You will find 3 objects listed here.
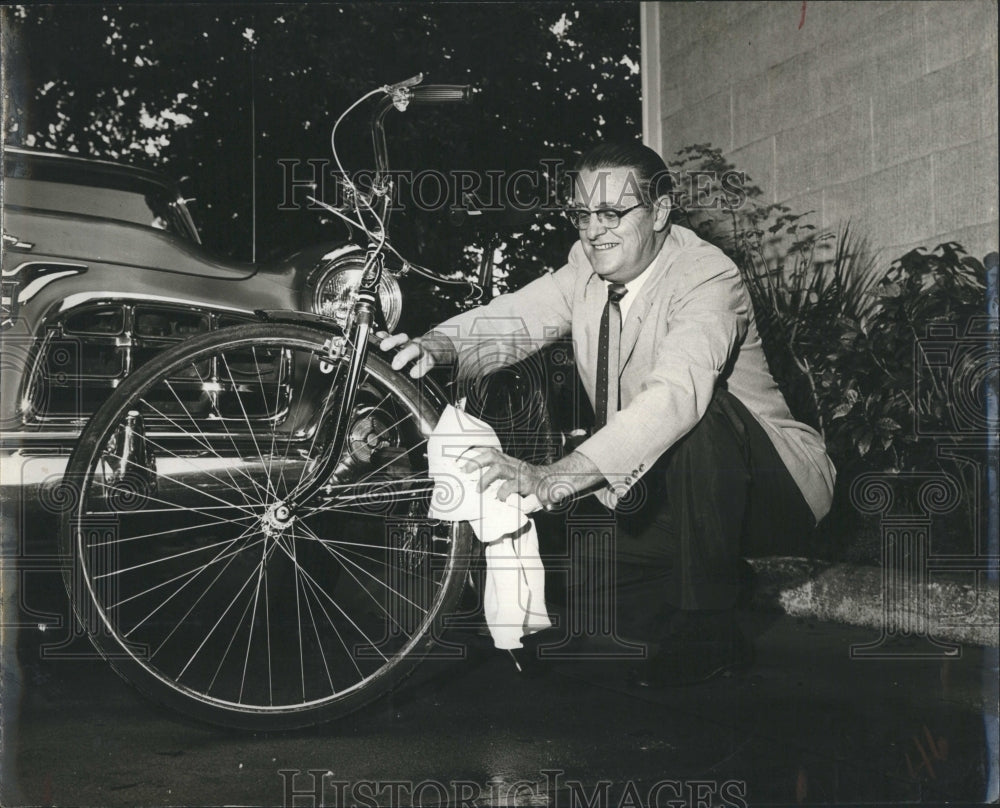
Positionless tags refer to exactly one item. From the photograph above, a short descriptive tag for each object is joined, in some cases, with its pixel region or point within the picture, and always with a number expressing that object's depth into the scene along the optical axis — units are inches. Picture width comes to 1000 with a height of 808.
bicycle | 76.9
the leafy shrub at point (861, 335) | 96.0
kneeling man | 80.6
